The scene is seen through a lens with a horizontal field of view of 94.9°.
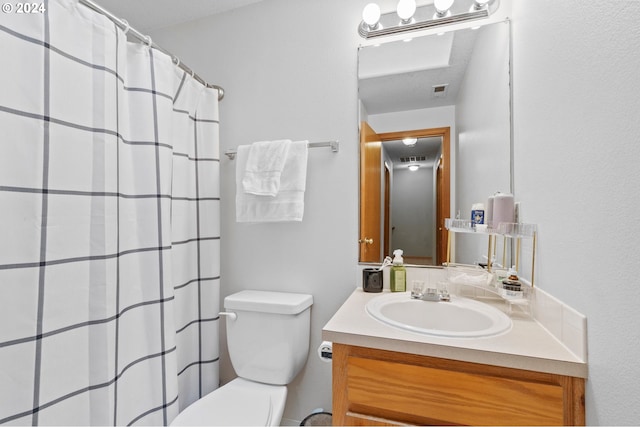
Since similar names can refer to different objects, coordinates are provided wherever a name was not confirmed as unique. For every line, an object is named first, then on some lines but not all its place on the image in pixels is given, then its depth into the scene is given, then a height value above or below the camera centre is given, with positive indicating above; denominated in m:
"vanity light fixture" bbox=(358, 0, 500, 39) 1.29 +0.91
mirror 1.26 +0.36
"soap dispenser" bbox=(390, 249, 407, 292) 1.35 -0.28
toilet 1.32 -0.63
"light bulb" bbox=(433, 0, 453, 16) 1.29 +0.92
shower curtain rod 0.99 +0.71
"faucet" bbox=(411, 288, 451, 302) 1.17 -0.32
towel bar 1.50 +0.36
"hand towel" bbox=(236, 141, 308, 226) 1.47 +0.08
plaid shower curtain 0.81 -0.03
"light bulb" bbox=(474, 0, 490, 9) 1.26 +0.91
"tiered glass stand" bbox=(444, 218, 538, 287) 0.98 -0.07
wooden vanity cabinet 0.73 -0.48
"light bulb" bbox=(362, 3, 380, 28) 1.36 +0.93
